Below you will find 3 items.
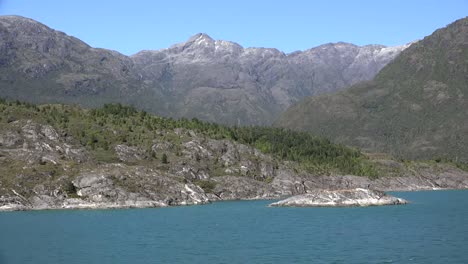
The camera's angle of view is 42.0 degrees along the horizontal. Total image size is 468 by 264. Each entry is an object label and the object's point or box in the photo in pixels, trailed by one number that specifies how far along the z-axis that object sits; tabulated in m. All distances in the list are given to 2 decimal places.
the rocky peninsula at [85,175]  153.62
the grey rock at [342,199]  159.62
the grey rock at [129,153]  193.00
